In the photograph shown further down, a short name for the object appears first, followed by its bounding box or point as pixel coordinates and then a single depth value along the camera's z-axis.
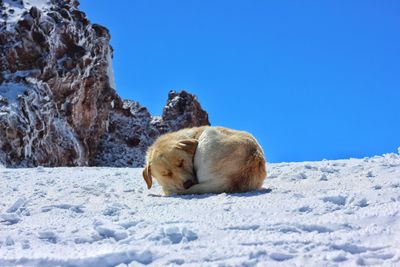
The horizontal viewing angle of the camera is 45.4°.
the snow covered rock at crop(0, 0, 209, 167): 24.77
